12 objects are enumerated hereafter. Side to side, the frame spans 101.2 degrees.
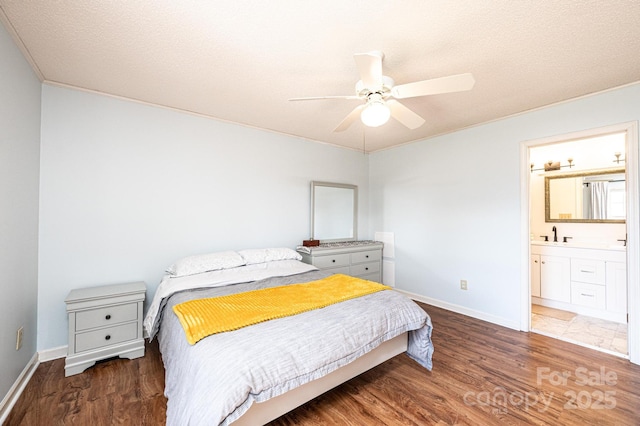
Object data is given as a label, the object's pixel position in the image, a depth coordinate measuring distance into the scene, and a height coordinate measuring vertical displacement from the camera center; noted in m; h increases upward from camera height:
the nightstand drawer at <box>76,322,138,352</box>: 2.07 -1.01
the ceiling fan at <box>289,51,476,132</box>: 1.54 +0.85
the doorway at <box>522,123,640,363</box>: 2.32 -0.41
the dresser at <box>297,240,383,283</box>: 3.47 -0.58
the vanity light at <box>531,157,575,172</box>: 3.83 +0.78
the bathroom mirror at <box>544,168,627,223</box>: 3.45 +0.29
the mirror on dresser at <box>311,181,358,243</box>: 3.90 +0.07
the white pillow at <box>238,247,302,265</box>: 2.94 -0.46
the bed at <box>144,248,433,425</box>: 1.21 -0.75
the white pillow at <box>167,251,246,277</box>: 2.51 -0.48
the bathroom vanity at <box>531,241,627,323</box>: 3.09 -0.78
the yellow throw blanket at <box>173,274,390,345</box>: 1.54 -0.63
